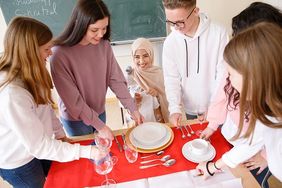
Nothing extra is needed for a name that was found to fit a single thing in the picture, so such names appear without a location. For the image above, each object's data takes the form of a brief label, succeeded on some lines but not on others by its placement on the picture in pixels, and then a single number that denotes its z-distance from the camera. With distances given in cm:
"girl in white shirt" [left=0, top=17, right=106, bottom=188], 116
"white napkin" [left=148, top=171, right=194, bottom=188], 117
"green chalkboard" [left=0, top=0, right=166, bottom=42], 307
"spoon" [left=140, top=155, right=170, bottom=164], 130
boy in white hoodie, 153
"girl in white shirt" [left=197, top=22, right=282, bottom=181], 89
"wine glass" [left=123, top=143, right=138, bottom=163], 132
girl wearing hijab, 238
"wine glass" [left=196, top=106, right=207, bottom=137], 146
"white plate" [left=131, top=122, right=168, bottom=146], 142
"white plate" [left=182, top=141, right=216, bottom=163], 128
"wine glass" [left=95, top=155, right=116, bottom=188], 121
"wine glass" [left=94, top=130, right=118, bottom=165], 133
